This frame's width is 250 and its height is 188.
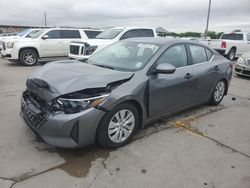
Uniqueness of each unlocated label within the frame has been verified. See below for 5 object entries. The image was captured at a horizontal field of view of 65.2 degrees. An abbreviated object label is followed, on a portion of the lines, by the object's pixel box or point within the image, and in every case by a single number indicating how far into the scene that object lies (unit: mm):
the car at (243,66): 7205
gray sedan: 2377
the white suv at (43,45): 8786
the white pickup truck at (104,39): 7728
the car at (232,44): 11455
